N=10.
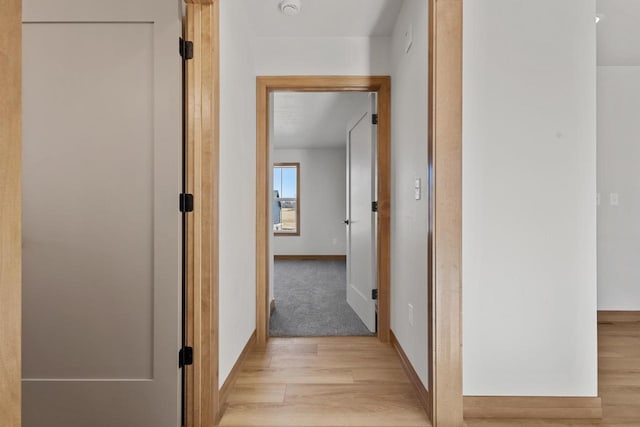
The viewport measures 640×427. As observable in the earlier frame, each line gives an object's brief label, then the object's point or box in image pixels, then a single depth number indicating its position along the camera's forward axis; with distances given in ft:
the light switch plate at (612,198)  10.40
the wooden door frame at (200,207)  5.06
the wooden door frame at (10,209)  2.02
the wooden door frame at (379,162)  8.61
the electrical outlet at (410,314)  6.66
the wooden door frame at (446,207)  5.13
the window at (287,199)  24.54
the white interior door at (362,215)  9.35
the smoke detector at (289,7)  7.25
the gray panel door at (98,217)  5.00
